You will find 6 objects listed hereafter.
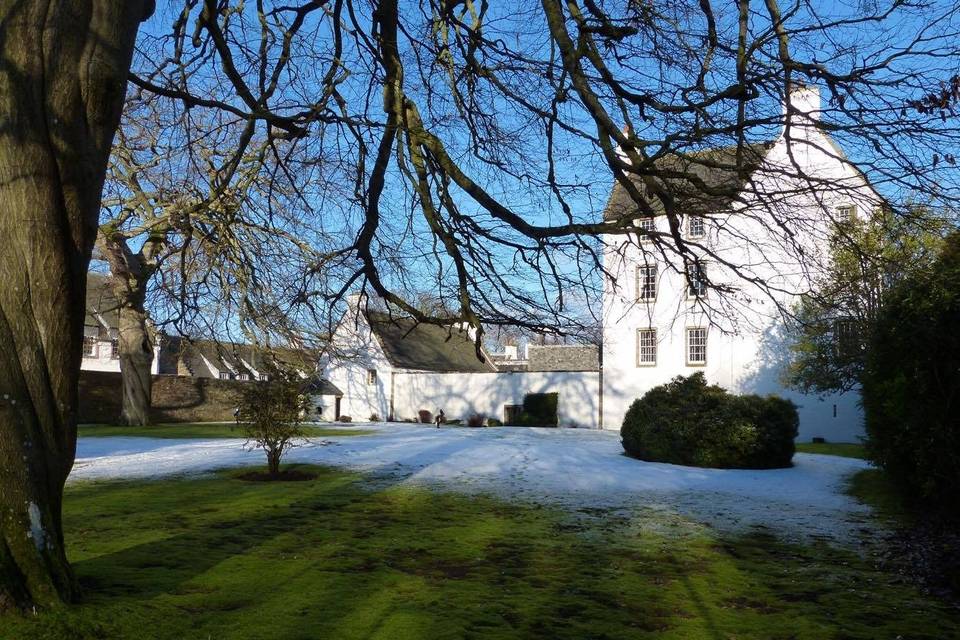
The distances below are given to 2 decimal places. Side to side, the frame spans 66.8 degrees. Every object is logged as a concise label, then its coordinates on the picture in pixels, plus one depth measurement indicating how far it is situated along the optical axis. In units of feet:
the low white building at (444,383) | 114.42
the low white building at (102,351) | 148.64
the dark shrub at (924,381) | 24.34
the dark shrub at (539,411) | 115.03
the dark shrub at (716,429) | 48.85
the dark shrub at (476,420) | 118.42
